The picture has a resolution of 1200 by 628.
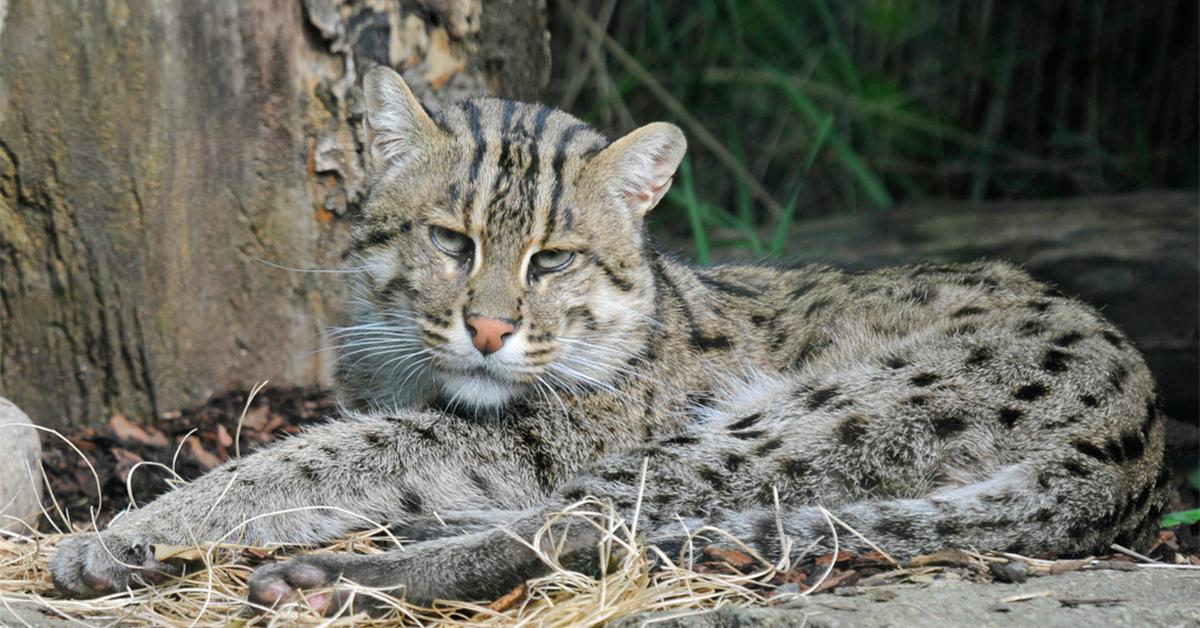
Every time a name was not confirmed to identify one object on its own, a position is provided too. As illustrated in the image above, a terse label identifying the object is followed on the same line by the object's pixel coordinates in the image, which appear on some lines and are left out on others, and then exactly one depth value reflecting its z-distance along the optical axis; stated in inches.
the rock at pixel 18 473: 412.2
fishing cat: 366.0
